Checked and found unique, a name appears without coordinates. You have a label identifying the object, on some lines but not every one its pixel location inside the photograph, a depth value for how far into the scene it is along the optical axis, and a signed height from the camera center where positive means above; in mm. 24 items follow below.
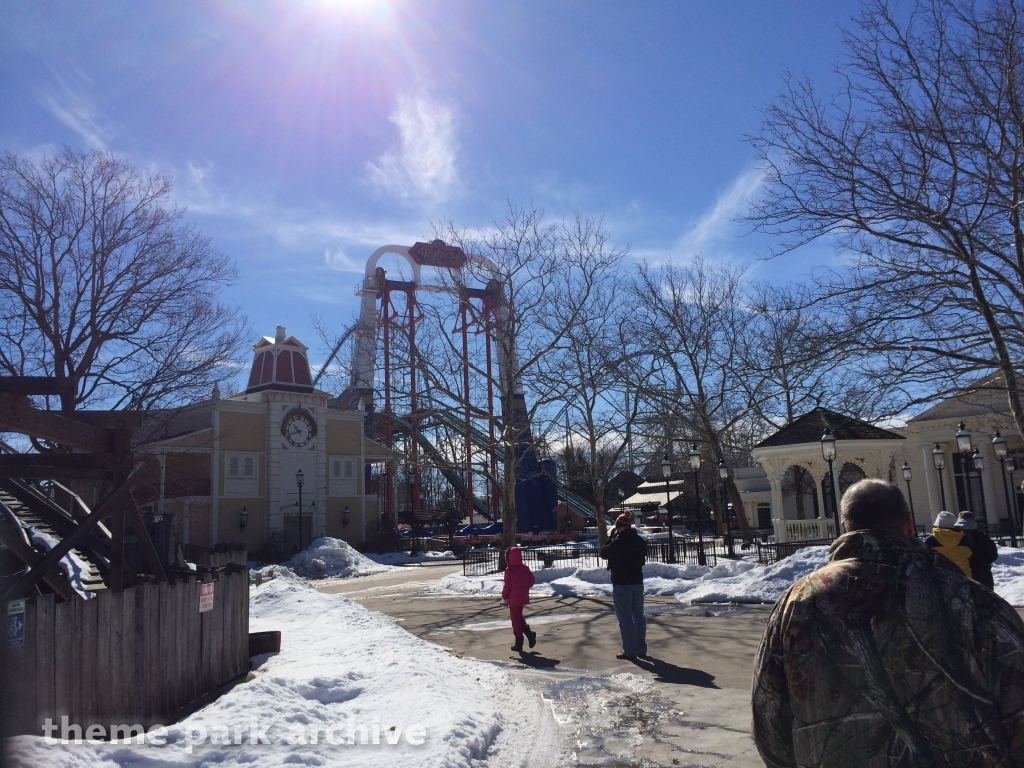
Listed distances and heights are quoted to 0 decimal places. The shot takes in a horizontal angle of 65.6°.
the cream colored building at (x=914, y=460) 23516 +1065
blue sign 5348 -651
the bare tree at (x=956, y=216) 12039 +4384
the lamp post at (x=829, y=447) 17545 +1018
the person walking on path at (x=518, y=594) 10688 -1169
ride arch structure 24422 +4817
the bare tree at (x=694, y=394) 28812 +3839
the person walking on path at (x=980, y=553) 7578 -631
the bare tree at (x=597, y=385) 25266 +3767
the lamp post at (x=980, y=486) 24266 +26
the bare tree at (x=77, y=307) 18156 +5034
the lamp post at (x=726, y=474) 25547 +790
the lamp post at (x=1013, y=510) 27000 -918
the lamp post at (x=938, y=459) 25312 +944
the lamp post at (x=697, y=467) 21938 +896
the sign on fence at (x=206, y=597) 8570 -834
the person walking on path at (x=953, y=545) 7453 -534
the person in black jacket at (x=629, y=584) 9531 -982
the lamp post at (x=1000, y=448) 19988 +991
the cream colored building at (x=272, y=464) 38656 +2717
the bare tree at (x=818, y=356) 13406 +2352
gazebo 23188 +1204
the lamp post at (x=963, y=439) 19453 +1185
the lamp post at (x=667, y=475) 22542 +695
